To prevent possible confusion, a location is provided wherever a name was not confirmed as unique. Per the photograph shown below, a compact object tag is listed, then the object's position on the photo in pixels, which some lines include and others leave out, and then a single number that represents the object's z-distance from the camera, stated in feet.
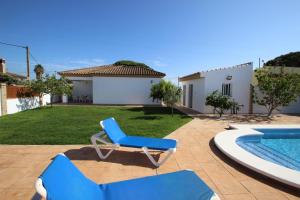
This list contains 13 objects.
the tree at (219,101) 35.46
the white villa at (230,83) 40.42
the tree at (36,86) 44.89
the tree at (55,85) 46.97
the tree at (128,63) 126.31
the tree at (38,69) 112.98
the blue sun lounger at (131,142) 12.89
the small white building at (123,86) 59.14
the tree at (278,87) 35.25
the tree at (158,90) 45.23
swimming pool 11.14
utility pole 63.21
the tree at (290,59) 94.87
